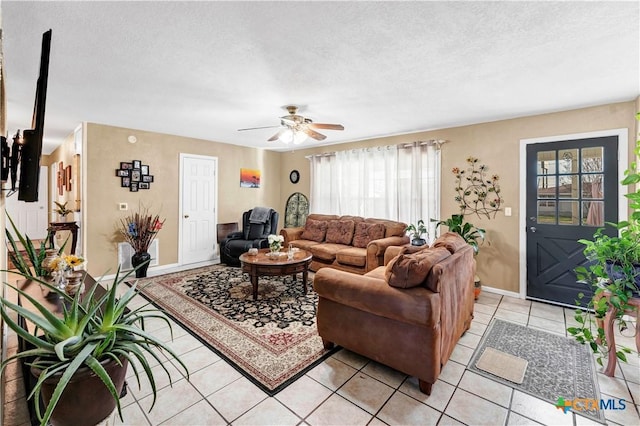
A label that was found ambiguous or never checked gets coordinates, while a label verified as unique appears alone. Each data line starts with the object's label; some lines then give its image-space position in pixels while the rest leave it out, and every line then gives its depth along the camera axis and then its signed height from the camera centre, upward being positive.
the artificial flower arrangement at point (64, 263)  2.17 -0.40
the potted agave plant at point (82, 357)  0.97 -0.52
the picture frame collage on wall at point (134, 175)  4.62 +0.59
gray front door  3.31 +0.07
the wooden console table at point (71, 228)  4.01 -0.24
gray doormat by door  2.01 -1.23
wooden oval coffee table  3.53 -0.69
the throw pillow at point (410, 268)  1.99 -0.40
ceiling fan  3.47 +1.03
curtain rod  4.49 +1.11
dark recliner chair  5.05 -0.48
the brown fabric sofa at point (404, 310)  1.94 -0.73
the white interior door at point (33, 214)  7.47 -0.09
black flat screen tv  1.55 +0.36
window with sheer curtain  4.66 +0.54
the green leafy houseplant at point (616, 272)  2.06 -0.45
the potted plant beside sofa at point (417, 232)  4.37 -0.32
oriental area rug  2.30 -1.15
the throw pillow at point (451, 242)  2.45 -0.28
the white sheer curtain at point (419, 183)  4.57 +0.48
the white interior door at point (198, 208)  5.35 +0.06
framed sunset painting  6.25 +0.73
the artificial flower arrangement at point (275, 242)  3.95 -0.43
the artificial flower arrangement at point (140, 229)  4.51 -0.29
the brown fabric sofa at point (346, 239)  4.24 -0.47
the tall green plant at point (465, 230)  3.89 -0.25
